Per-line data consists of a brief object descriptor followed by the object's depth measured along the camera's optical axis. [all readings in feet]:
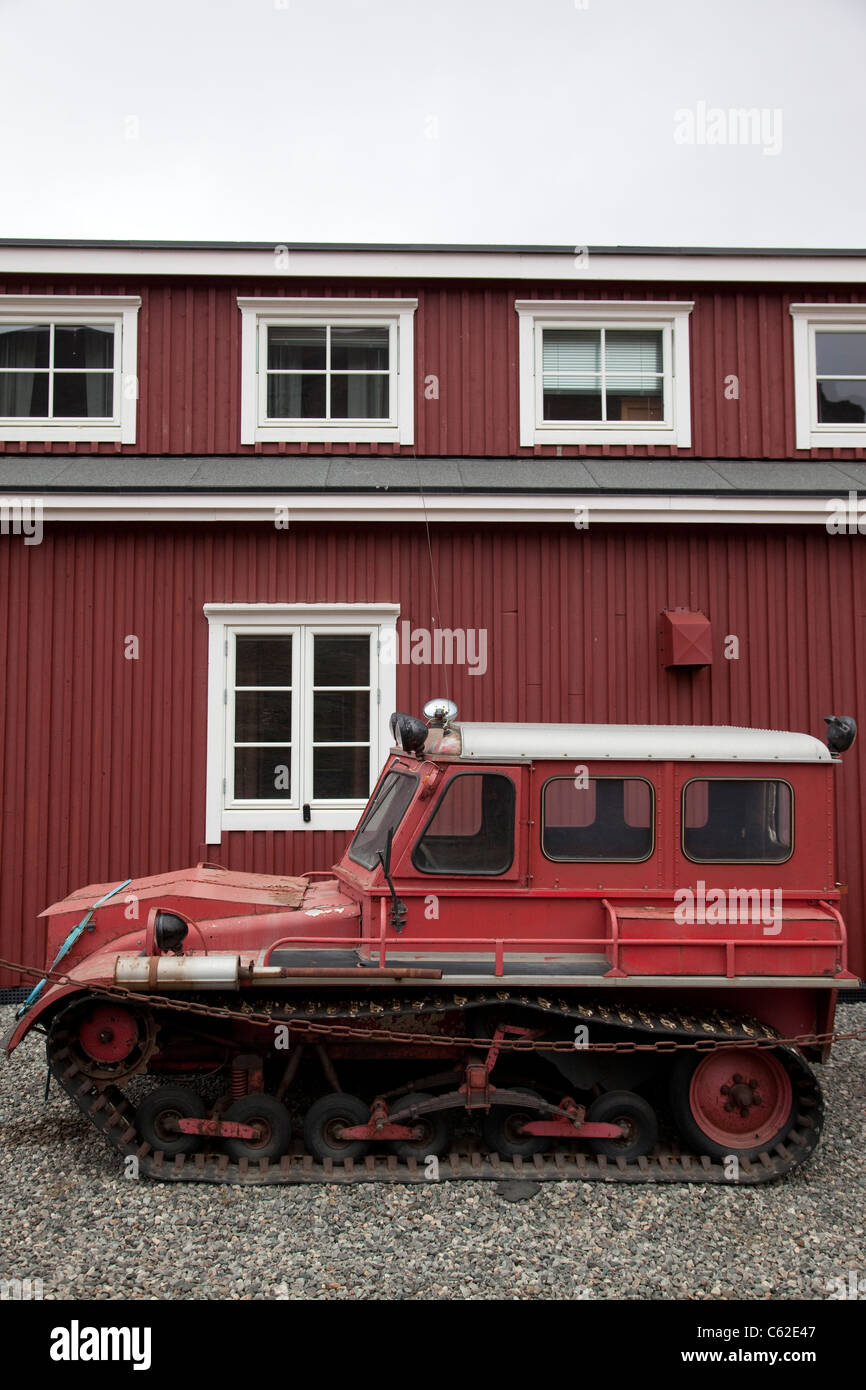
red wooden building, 27.50
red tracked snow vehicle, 16.12
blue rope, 17.48
